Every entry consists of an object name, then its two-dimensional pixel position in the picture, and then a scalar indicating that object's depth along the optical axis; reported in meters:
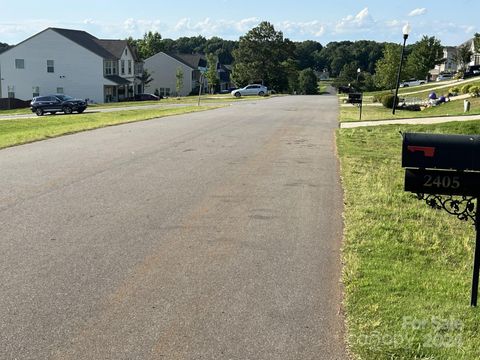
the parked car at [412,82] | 83.64
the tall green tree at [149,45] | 102.91
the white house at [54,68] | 62.66
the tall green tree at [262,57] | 88.03
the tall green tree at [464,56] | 96.07
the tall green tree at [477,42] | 80.62
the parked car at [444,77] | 91.74
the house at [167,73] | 86.69
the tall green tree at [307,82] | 109.44
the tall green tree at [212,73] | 80.75
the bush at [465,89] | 39.80
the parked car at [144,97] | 69.12
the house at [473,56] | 98.56
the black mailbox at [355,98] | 26.09
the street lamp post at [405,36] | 26.12
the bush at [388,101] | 34.56
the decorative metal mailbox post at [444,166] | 4.22
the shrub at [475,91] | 33.09
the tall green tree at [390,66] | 53.22
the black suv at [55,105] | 38.28
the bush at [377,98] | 40.00
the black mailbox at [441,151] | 4.20
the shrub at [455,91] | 41.75
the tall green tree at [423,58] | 71.83
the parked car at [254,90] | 64.81
